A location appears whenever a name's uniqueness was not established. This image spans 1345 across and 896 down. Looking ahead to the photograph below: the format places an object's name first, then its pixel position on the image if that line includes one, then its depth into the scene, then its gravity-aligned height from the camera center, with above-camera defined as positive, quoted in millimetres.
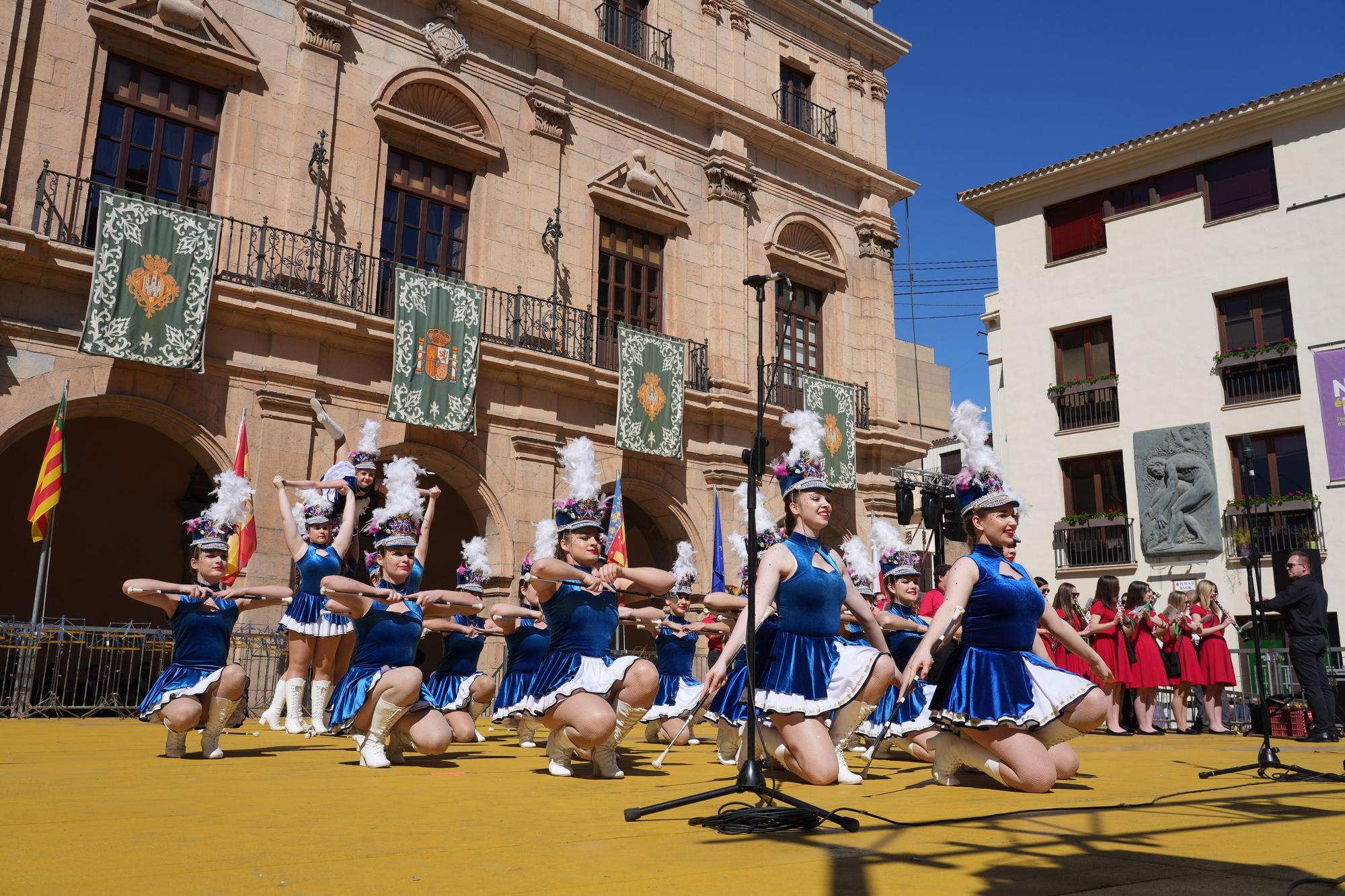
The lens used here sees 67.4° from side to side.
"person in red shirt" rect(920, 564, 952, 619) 9854 +337
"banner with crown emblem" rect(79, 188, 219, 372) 13172 +4504
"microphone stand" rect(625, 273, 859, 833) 4215 -618
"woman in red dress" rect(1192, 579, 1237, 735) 12797 -123
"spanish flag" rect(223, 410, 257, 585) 12984 +1095
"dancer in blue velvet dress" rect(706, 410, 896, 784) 5906 -84
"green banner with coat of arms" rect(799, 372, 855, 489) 20609 +4324
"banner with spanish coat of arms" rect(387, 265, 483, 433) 15469 +4283
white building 21609 +7084
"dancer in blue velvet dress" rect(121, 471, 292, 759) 6949 -199
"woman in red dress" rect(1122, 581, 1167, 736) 12953 -290
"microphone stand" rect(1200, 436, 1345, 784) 6414 -382
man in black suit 10492 +19
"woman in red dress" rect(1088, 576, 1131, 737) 13039 -1
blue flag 15640 +1346
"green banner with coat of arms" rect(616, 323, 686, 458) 17969 +4288
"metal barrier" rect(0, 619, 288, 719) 11859 -509
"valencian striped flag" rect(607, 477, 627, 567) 14938 +1441
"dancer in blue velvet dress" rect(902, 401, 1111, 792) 5648 -217
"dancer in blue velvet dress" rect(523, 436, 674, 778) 6270 -124
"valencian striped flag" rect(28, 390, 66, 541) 12516 +1675
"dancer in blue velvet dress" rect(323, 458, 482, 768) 6746 -270
